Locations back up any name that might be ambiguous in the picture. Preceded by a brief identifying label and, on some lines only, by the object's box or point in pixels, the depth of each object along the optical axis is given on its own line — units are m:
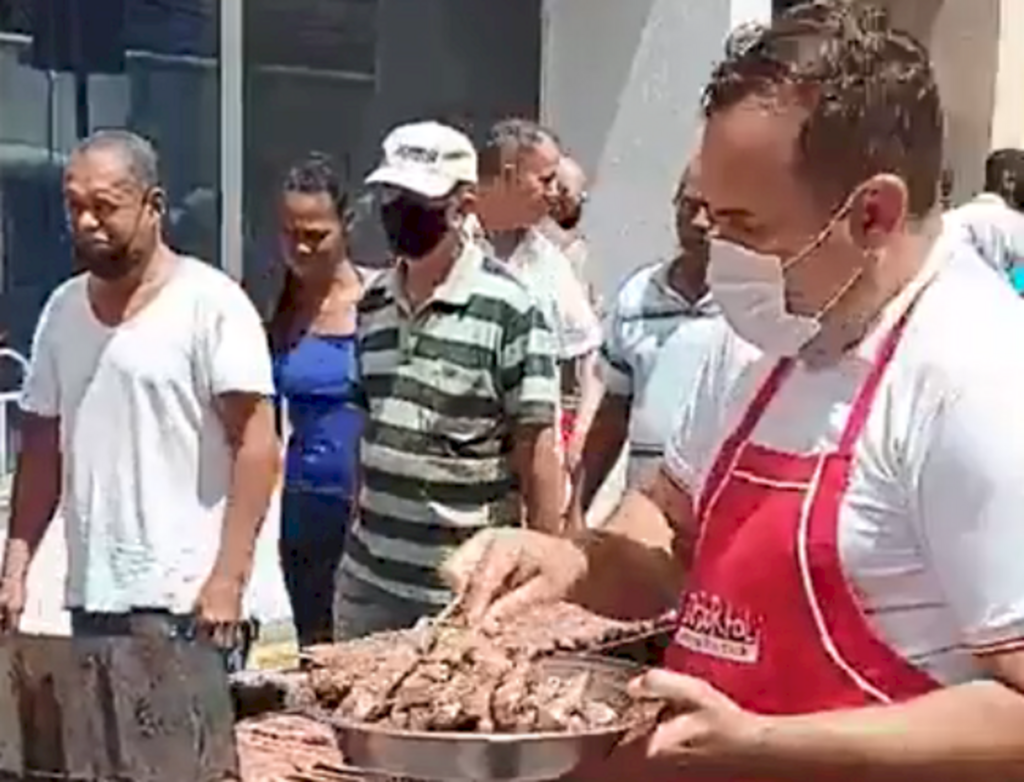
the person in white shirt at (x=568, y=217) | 6.31
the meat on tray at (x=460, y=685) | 1.96
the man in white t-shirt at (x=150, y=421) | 3.81
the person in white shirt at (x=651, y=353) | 4.17
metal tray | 1.90
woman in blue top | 4.46
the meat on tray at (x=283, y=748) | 2.35
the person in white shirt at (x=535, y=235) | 5.56
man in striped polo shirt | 3.86
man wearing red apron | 1.73
